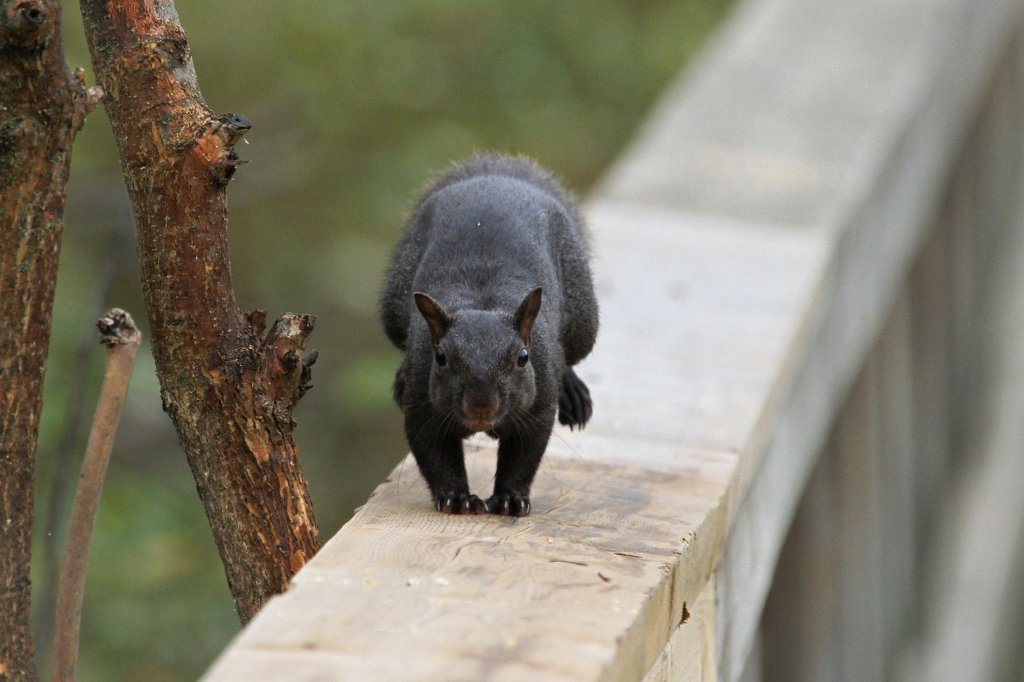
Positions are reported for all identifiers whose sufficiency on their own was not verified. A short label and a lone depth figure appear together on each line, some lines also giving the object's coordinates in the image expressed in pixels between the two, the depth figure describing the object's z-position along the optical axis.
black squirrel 6.71
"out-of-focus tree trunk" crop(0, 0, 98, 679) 4.56
